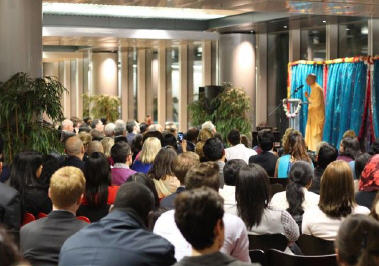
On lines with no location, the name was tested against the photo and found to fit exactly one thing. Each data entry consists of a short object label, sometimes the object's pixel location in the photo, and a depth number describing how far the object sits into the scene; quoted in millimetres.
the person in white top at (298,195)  5406
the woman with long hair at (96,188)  5340
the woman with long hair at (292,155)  8008
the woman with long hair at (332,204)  4598
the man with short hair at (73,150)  7277
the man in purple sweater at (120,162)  6891
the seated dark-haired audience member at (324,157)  7043
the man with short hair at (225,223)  3699
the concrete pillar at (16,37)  8031
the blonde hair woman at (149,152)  7715
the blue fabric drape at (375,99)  13516
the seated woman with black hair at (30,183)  5320
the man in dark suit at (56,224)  3744
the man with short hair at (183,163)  5452
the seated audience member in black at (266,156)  8578
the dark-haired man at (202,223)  2648
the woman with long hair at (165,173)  6414
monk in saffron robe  14766
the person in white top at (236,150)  9391
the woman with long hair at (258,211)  4461
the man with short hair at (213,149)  7336
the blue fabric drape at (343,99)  14031
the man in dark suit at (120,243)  3102
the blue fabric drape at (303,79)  15656
